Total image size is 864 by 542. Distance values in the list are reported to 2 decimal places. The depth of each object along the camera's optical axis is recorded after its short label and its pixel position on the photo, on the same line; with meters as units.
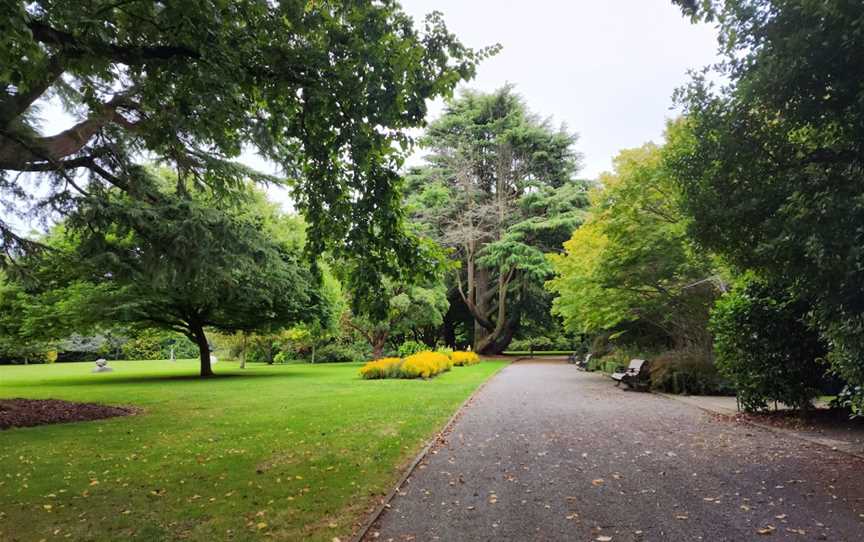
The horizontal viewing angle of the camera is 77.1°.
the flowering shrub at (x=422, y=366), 19.84
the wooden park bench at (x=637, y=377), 15.45
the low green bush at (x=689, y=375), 13.75
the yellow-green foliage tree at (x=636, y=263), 12.81
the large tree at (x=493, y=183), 34.38
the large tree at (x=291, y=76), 5.15
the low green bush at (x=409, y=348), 33.94
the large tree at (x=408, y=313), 30.84
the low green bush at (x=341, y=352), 38.53
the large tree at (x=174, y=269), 10.57
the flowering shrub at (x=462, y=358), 28.00
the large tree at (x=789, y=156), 5.02
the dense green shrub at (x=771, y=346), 8.97
